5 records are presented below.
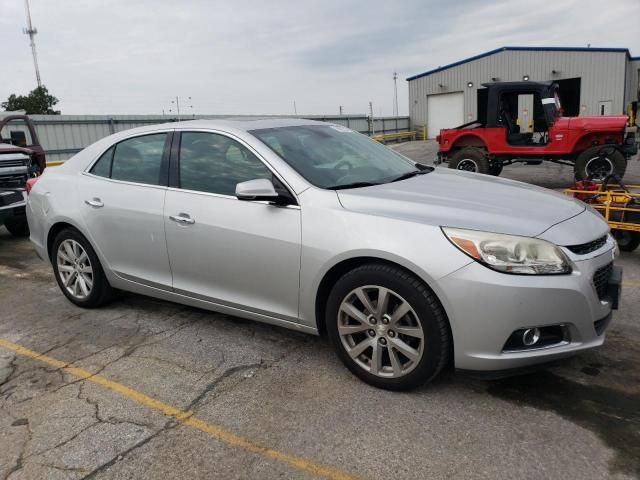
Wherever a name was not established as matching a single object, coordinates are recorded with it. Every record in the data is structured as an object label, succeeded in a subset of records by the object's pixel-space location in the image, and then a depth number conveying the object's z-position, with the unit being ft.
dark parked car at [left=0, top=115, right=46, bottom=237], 23.19
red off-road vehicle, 33.91
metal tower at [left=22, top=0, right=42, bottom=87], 134.31
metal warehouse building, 93.81
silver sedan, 8.80
